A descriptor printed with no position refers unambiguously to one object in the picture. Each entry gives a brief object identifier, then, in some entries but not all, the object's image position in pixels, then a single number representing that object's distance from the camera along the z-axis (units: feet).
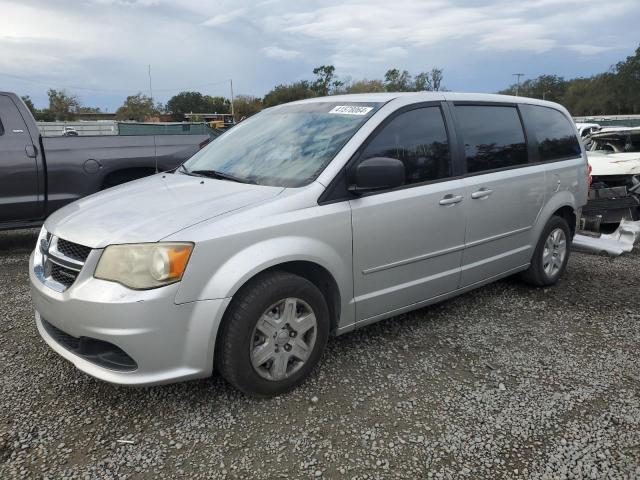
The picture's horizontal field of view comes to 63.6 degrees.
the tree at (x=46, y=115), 224.66
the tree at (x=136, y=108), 239.91
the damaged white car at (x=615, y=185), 23.06
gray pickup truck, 18.67
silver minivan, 8.32
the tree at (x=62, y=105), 237.92
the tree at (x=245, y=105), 258.98
